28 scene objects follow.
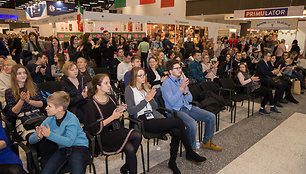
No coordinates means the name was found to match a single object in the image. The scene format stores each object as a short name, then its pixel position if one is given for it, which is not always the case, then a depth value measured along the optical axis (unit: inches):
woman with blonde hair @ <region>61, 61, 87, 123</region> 118.8
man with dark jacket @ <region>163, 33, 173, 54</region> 331.0
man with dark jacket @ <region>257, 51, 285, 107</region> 206.0
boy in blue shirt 74.4
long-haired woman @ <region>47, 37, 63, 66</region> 212.2
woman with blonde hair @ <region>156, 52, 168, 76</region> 195.9
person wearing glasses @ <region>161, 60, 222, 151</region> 115.6
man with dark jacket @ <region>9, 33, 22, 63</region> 334.3
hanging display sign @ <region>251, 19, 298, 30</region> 358.9
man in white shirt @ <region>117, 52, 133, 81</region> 183.8
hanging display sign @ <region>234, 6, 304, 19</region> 341.1
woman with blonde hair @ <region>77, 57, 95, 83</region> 145.1
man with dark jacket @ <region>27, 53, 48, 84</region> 159.5
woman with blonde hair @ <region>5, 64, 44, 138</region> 102.9
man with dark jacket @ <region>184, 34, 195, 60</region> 338.0
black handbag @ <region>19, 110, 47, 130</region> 100.8
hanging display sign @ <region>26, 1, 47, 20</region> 577.5
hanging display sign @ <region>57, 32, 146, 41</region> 436.9
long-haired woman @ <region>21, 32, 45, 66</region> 226.4
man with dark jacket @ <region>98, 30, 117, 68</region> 250.4
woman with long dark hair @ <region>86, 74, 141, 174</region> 88.7
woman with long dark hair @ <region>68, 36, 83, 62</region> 219.1
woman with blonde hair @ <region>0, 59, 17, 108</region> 120.7
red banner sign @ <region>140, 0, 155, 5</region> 328.4
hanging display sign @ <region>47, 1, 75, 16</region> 572.7
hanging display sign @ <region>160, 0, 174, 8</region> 405.9
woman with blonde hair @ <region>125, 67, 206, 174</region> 104.9
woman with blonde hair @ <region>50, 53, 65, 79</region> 166.9
